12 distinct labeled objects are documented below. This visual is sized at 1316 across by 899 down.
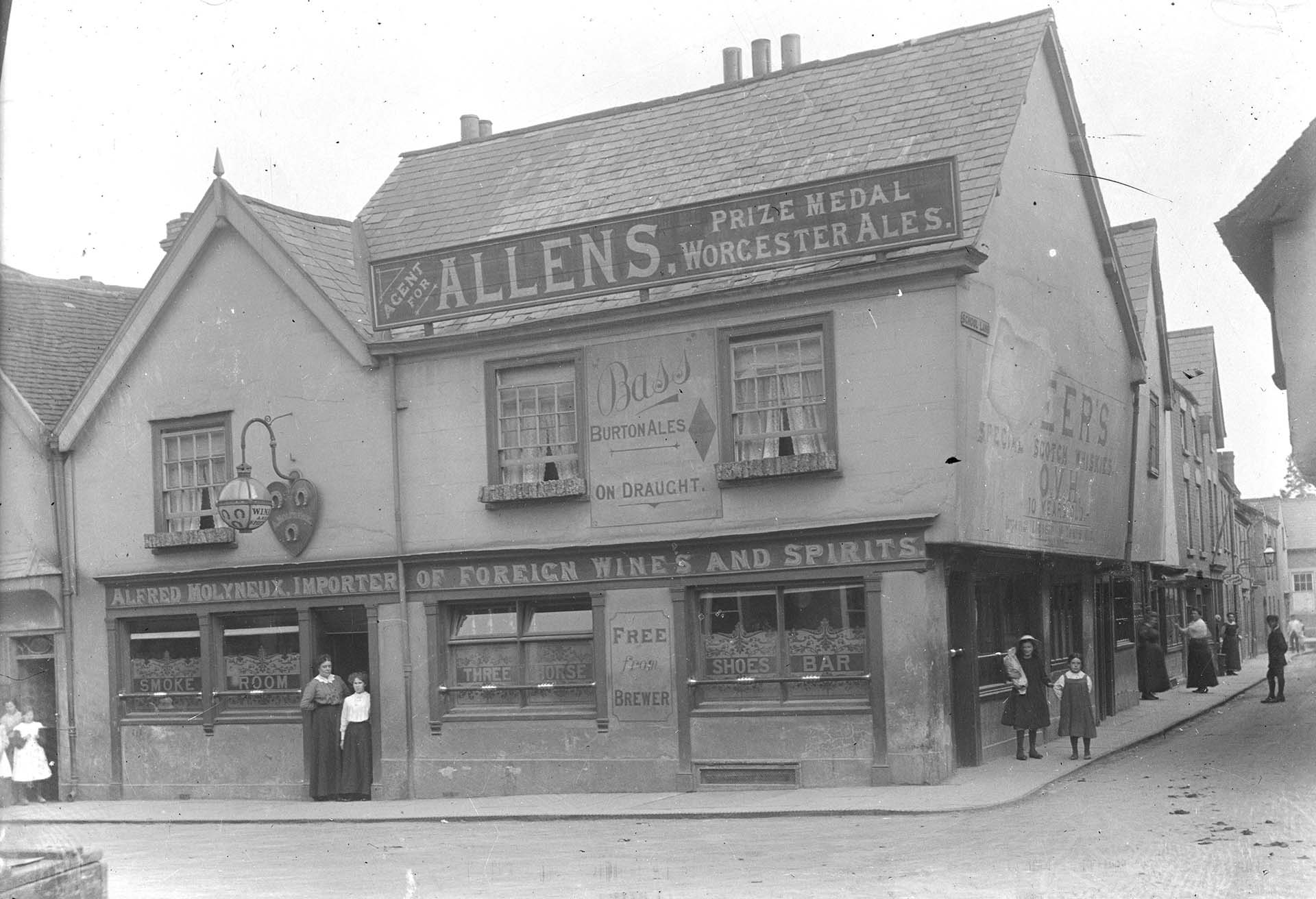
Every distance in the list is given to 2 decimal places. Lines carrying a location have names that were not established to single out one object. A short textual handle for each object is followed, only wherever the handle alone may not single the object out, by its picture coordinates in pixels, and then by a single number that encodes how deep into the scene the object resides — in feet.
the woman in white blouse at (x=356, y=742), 63.93
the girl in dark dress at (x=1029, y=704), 59.16
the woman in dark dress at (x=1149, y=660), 92.79
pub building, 54.95
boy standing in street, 86.63
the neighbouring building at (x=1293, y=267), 53.93
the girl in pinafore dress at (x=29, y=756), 66.33
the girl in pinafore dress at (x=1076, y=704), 59.98
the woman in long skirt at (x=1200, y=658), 99.76
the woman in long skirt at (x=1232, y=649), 121.80
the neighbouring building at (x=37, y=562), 72.95
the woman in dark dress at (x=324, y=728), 64.80
